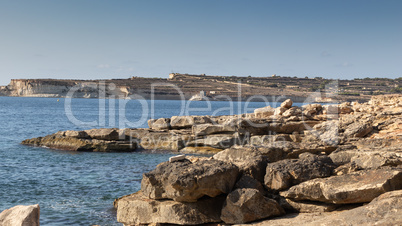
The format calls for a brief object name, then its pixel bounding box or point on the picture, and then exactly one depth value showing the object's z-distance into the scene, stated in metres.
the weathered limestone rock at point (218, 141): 23.84
